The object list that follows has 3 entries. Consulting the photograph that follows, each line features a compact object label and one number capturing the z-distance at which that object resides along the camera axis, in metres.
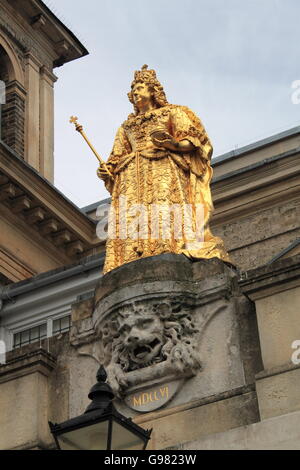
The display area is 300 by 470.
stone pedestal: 12.64
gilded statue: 14.31
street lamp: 9.35
